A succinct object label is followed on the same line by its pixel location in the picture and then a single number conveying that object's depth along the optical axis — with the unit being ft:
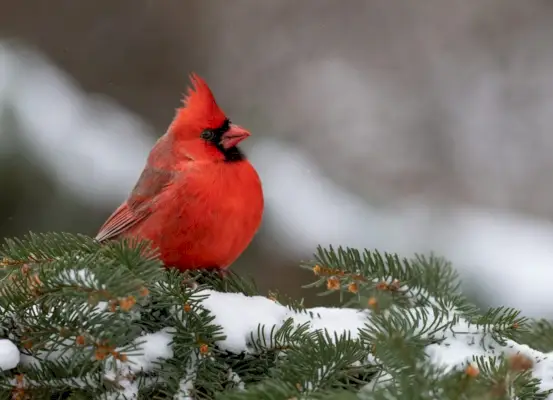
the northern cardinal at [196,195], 17.16
